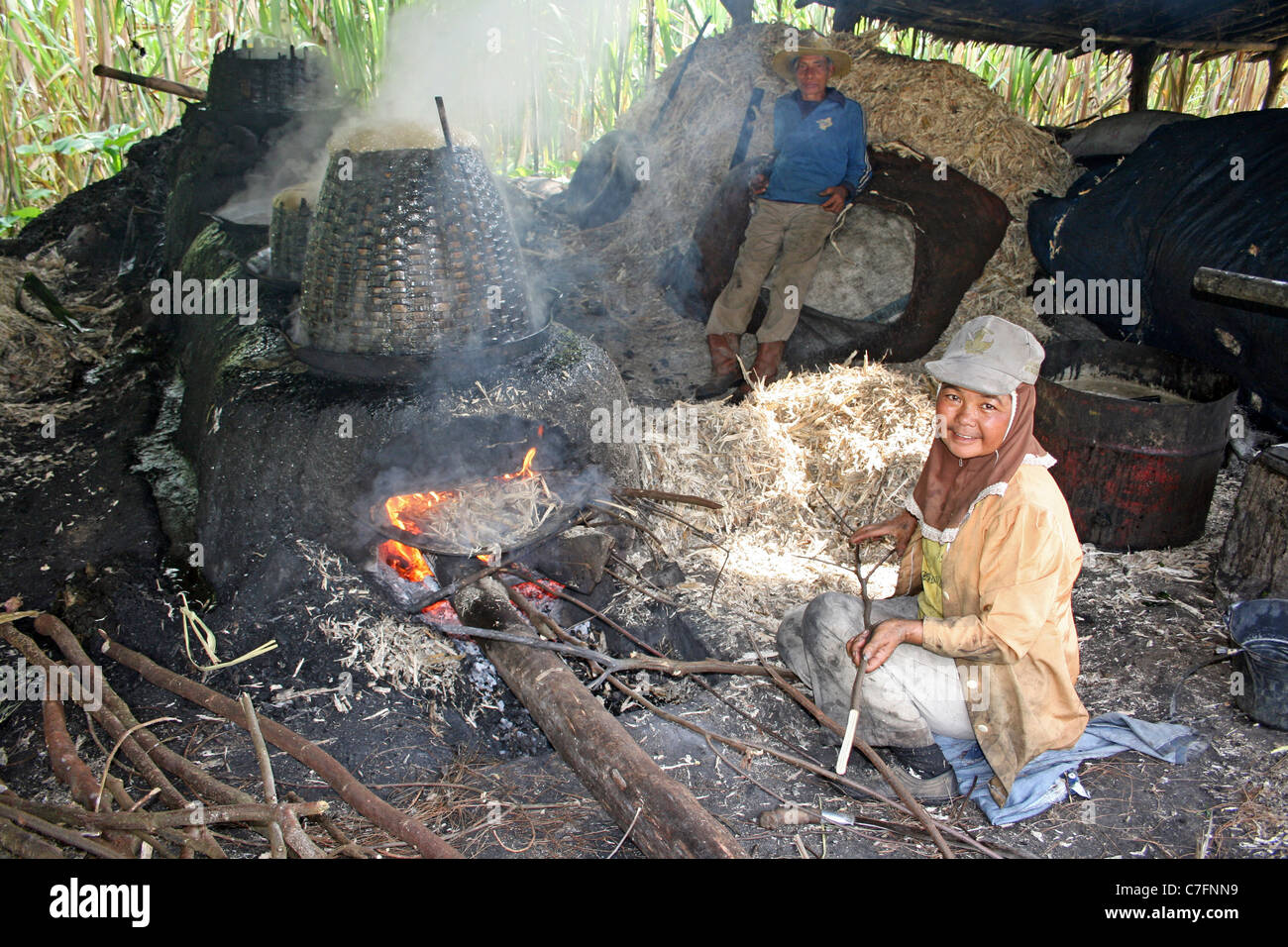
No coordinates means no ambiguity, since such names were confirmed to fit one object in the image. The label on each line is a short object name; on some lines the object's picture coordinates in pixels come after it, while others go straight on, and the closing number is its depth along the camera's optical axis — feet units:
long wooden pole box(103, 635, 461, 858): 9.20
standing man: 22.91
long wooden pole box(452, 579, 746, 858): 8.95
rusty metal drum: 16.67
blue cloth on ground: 10.70
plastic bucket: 12.32
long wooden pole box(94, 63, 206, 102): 23.26
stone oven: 13.11
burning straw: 13.85
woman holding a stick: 9.50
